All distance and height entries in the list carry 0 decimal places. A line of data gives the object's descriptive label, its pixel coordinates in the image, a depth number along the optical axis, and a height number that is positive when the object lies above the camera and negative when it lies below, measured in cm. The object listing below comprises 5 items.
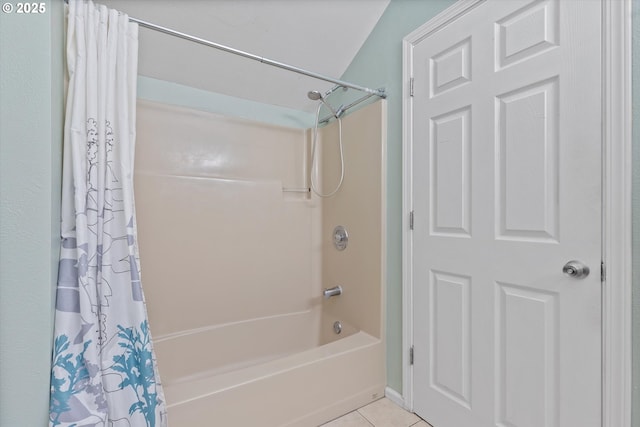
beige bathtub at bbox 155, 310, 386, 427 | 110 -82
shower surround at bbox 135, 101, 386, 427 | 144 -29
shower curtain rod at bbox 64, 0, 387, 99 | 105 +71
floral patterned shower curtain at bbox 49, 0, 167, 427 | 85 -13
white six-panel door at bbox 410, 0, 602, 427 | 89 -1
